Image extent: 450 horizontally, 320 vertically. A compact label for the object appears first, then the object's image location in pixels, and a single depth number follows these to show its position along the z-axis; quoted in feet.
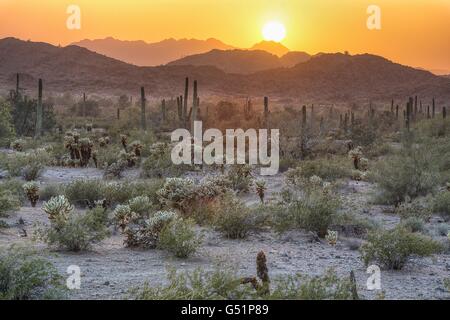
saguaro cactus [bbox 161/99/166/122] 123.18
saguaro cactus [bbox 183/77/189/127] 98.57
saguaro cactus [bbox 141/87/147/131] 101.77
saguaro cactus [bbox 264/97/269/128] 102.26
